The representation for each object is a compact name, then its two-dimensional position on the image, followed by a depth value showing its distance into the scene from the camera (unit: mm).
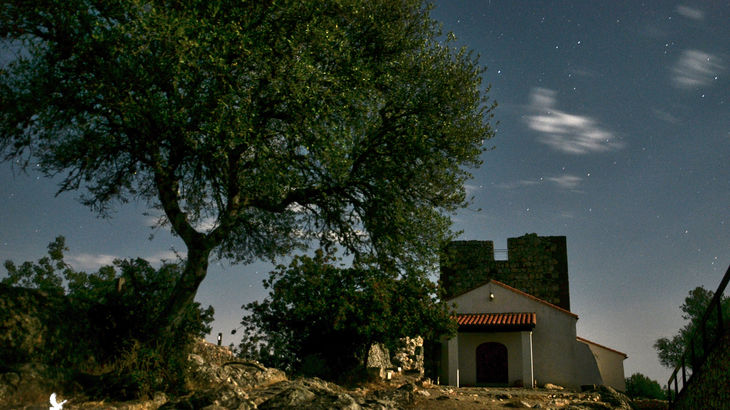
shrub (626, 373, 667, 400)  33625
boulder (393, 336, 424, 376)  26875
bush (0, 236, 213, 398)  11328
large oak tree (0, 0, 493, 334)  12797
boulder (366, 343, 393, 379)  19547
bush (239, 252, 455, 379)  18000
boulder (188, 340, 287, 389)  12812
